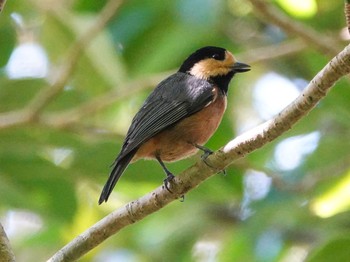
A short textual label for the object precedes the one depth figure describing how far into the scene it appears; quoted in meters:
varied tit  9.69
